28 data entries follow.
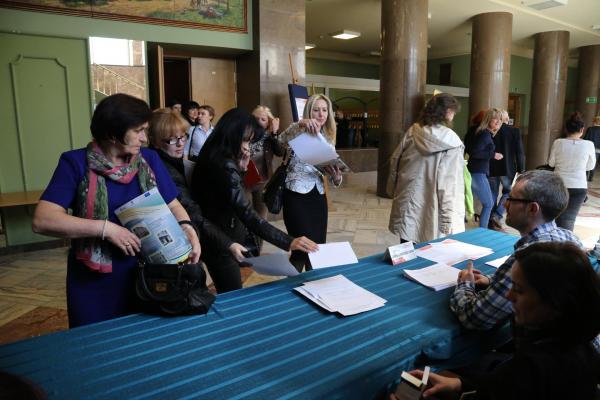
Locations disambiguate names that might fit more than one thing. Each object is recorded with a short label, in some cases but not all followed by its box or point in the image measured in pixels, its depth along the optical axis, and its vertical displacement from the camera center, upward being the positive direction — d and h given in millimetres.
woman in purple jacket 1587 -313
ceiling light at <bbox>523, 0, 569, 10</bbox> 8969 +2478
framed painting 5148 +1452
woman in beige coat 3314 -434
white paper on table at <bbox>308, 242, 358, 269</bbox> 2092 -640
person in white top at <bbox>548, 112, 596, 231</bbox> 4543 -445
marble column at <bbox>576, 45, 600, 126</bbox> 14023 +1370
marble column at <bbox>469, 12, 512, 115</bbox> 9477 +1302
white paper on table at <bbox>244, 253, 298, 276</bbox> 1726 -556
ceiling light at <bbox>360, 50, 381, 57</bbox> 15595 +2504
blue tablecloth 1214 -719
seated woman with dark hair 1099 -548
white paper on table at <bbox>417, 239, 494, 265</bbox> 2342 -717
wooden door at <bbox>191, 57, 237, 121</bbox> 6980 +649
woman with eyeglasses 2191 -181
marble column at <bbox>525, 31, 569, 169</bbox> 11930 +862
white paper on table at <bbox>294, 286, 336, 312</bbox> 1696 -704
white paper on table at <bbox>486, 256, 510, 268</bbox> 2255 -723
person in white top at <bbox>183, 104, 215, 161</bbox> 5170 -110
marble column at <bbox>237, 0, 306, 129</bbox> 6590 +1042
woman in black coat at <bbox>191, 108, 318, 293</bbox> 2195 -345
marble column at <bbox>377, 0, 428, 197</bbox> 7641 +1000
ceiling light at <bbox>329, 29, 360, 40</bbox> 11849 +2442
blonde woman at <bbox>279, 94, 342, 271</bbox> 3148 -493
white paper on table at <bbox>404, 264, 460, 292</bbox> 1965 -717
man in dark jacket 5488 -401
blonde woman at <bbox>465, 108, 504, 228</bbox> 5082 -382
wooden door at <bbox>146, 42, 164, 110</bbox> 5818 +651
